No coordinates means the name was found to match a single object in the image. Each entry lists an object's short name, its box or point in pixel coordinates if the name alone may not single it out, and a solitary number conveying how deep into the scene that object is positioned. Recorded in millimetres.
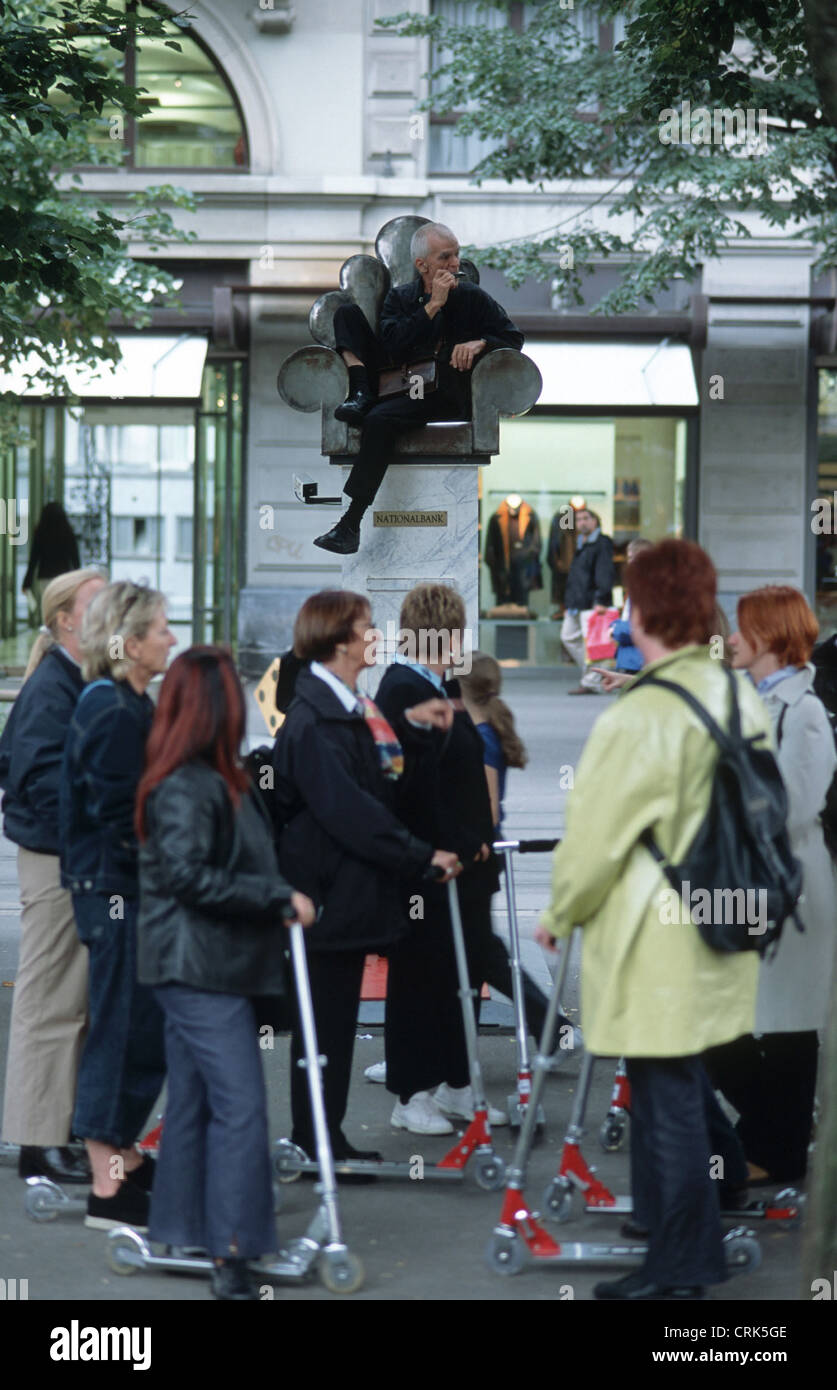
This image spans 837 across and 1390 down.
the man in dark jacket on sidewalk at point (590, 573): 20312
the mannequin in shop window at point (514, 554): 22734
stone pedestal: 8078
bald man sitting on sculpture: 7848
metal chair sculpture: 7961
